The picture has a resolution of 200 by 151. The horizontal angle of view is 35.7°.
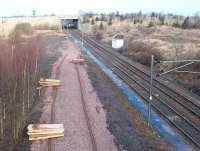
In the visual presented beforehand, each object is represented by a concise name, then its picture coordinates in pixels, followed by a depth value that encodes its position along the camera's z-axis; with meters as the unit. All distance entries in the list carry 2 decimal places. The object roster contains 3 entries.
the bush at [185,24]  57.06
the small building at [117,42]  45.16
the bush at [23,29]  59.14
